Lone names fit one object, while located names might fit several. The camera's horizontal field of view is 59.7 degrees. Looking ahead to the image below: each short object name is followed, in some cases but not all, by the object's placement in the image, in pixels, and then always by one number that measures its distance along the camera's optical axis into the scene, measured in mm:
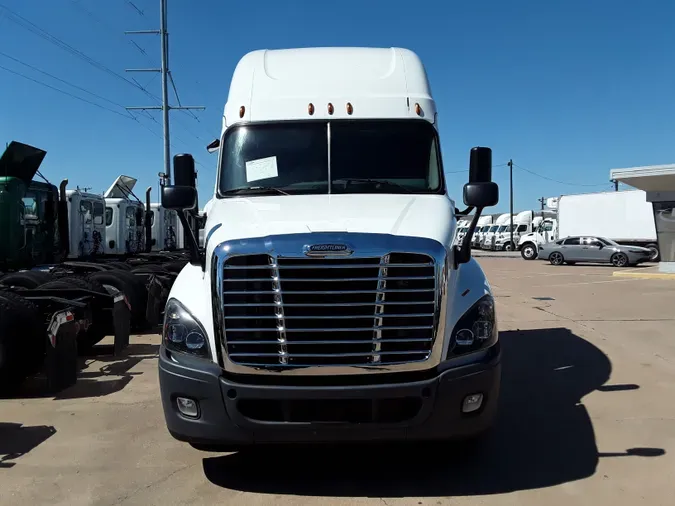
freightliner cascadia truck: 3637
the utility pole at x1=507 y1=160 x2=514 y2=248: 47594
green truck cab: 8781
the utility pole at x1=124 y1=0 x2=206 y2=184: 26359
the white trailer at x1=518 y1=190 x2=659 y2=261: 29984
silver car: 25844
